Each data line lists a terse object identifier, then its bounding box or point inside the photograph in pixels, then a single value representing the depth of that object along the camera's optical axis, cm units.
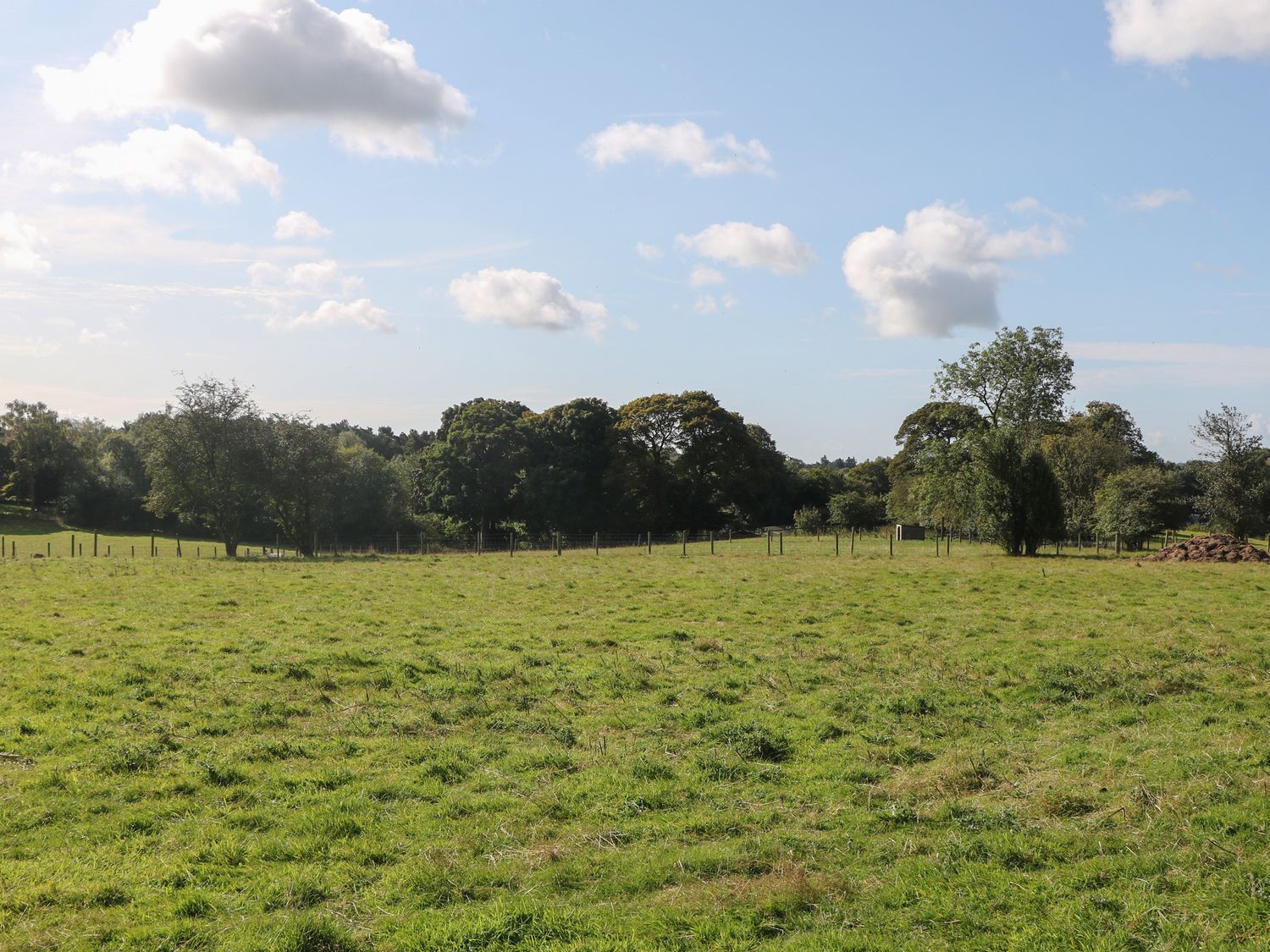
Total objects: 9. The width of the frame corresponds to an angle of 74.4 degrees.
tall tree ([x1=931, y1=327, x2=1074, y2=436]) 5438
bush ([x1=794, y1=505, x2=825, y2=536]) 6762
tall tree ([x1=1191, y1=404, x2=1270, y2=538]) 5391
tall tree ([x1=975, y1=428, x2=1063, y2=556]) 4272
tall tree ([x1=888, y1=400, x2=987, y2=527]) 5294
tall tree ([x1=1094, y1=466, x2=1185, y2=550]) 5081
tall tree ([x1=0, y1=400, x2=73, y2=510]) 8675
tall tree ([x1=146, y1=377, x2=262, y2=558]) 5003
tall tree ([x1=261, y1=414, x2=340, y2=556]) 5334
